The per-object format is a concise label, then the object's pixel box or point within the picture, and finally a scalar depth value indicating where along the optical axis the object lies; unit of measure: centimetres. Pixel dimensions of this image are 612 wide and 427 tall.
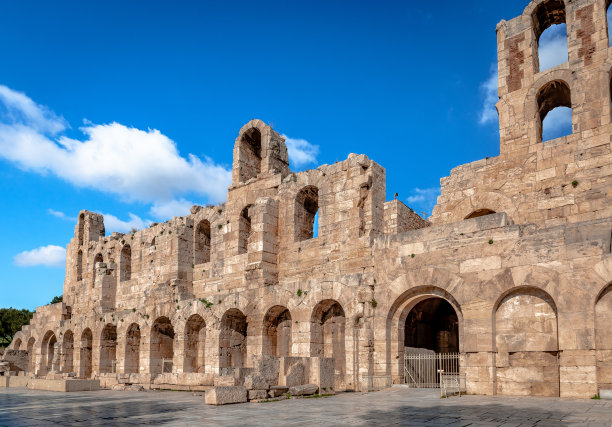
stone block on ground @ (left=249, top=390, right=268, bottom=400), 1397
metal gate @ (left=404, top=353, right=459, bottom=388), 1648
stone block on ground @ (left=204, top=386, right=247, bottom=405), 1319
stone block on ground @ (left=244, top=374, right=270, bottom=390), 1405
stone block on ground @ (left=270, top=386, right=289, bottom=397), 1428
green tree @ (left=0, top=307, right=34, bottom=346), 5478
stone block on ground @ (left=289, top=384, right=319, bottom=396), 1472
